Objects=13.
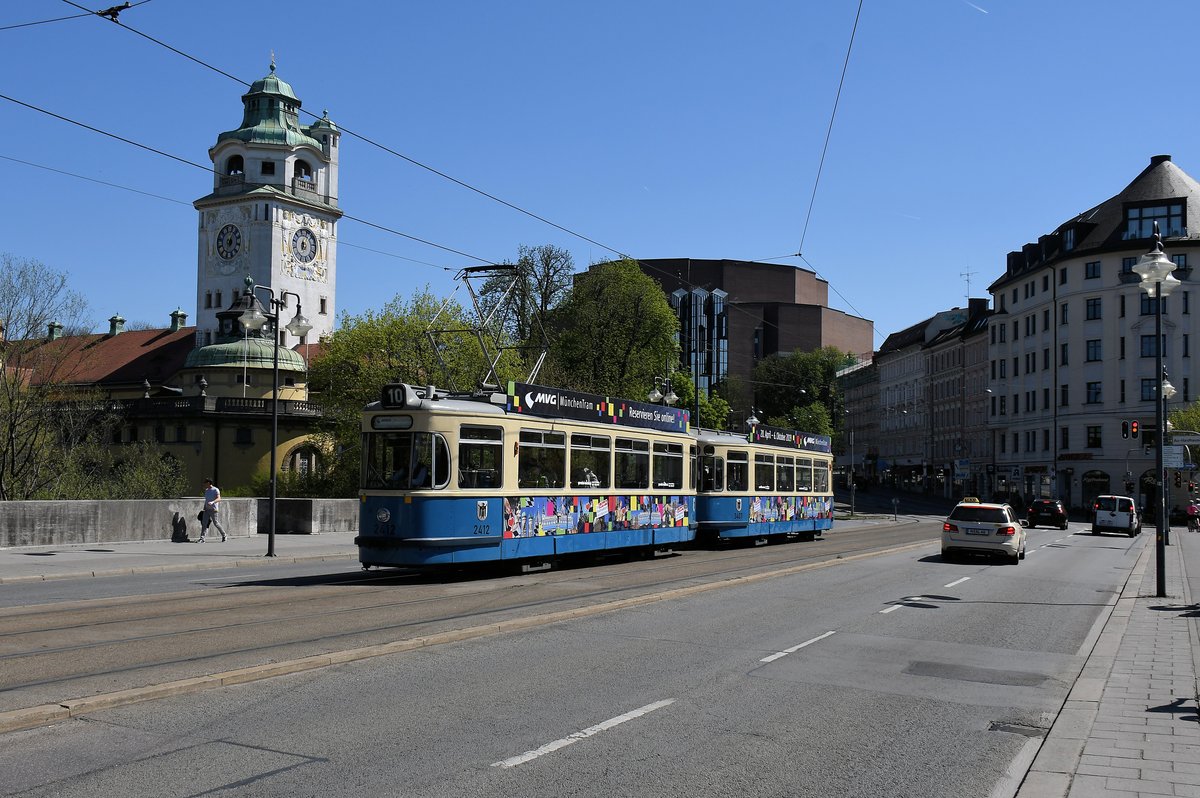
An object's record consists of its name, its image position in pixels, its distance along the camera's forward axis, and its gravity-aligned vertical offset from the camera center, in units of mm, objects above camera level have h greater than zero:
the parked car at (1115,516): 49062 -2022
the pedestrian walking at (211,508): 29781 -1339
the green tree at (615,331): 65188 +7609
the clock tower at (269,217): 106125 +22673
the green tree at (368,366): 53031 +4493
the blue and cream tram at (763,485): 30406 -608
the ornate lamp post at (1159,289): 18531 +3049
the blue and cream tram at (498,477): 18375 -297
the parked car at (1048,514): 53312 -2153
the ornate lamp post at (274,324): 24359 +2927
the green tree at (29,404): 33312 +1469
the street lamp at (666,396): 41688 +2547
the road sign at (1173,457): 41594 +466
